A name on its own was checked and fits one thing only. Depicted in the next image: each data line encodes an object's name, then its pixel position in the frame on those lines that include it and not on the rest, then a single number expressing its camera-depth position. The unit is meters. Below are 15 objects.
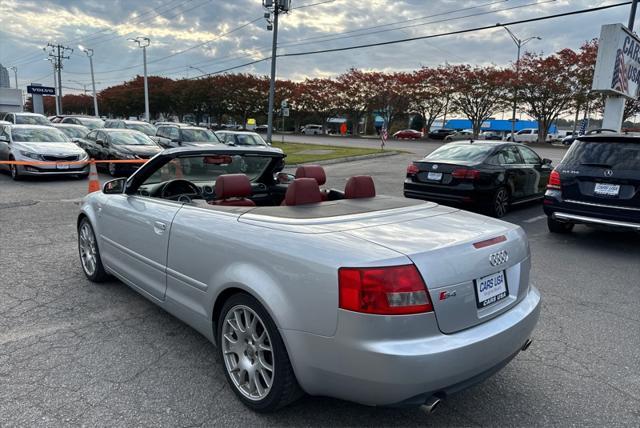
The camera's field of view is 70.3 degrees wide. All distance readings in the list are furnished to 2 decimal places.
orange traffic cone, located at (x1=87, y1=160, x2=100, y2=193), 9.23
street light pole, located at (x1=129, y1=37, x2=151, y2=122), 40.22
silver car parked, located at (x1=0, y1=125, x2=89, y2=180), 12.17
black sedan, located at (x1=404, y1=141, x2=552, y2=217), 8.27
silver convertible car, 2.11
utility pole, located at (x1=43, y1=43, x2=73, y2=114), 60.29
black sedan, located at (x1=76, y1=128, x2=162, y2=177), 13.85
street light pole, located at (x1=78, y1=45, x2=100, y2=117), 52.20
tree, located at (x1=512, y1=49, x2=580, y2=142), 38.56
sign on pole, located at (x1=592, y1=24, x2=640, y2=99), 12.07
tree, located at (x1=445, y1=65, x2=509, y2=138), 43.31
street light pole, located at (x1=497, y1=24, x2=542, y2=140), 40.19
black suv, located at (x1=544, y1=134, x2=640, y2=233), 6.26
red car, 53.28
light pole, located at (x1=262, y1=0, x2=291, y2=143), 23.56
